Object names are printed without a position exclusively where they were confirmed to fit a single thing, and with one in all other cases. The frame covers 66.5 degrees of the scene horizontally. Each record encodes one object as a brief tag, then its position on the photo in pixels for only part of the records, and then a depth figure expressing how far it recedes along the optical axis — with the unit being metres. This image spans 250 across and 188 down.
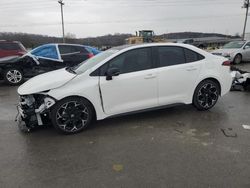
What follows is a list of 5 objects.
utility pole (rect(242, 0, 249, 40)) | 29.27
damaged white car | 3.49
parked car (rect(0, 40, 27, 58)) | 9.61
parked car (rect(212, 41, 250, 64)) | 11.79
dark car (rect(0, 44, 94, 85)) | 7.62
